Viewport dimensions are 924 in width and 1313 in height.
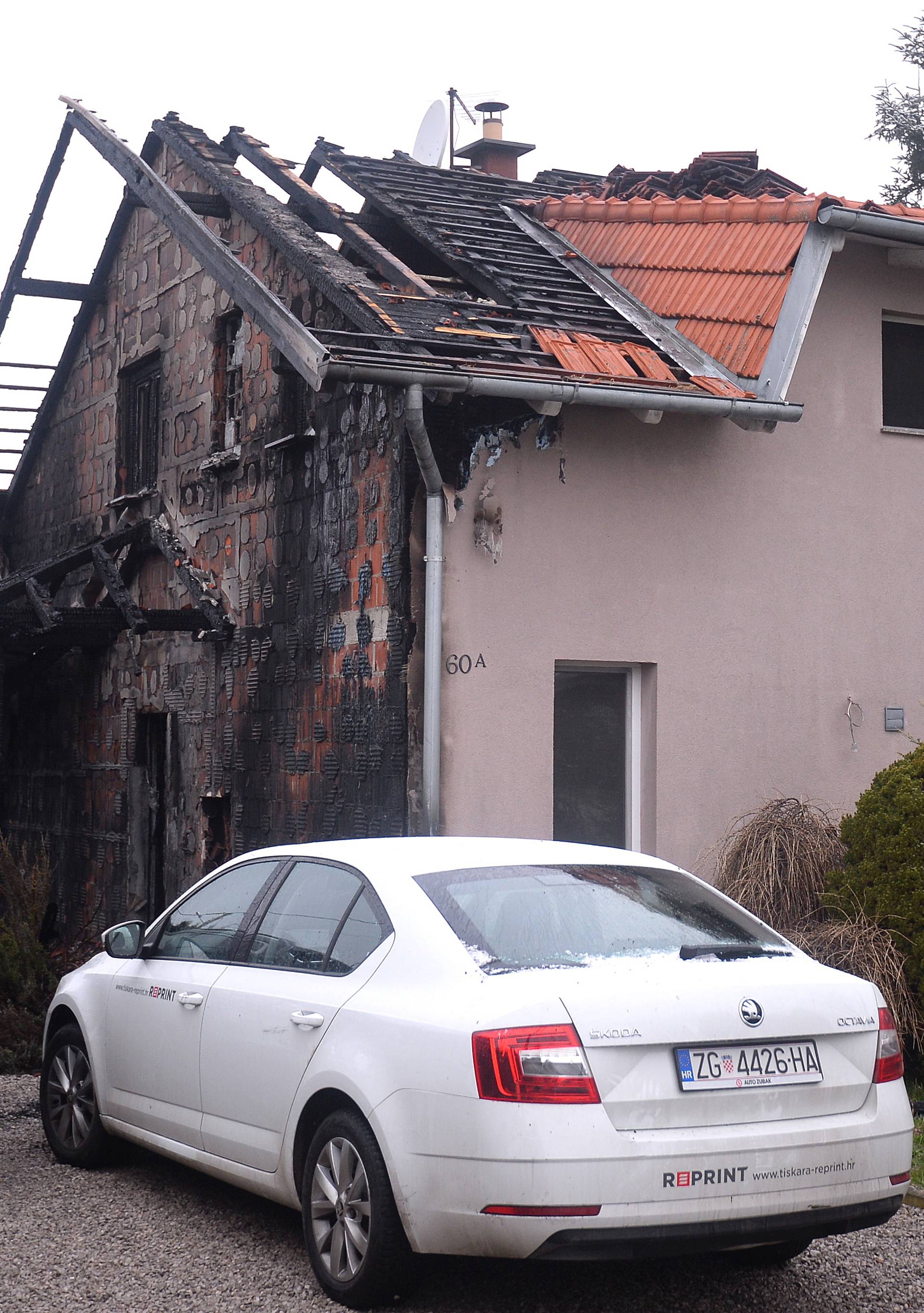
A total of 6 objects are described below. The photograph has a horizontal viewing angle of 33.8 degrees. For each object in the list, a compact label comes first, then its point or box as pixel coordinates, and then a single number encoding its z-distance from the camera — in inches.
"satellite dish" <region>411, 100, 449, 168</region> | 544.1
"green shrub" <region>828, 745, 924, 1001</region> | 304.7
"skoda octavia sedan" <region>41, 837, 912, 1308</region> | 160.4
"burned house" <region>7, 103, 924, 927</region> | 348.8
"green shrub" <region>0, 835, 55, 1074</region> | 367.9
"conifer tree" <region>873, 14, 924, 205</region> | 1204.5
